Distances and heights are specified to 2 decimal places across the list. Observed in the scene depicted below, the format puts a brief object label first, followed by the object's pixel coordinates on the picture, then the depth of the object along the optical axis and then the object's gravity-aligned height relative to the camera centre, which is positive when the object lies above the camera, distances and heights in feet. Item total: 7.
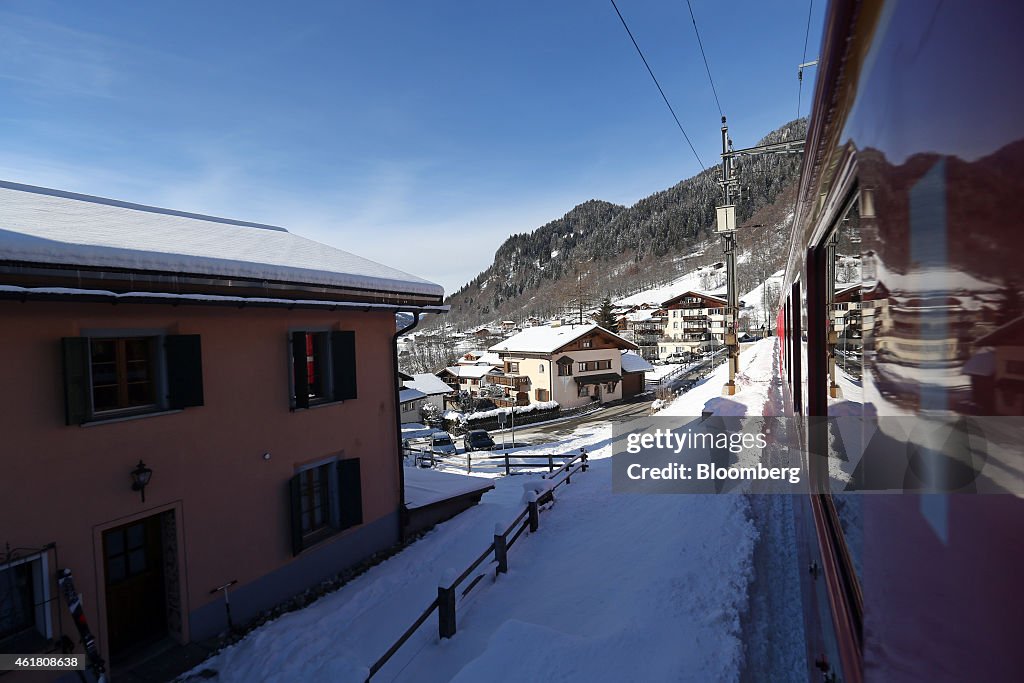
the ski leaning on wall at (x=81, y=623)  16.43 -8.80
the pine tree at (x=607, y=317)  192.65 +4.38
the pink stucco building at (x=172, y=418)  15.98 -2.88
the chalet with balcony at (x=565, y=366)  119.65 -8.52
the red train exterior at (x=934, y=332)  2.54 -0.09
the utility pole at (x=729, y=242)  44.60 +7.45
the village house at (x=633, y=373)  134.00 -11.89
